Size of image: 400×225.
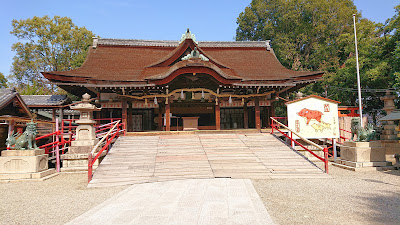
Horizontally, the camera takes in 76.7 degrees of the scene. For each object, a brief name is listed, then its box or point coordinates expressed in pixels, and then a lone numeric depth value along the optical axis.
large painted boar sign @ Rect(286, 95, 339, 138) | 11.53
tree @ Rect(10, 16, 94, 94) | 29.82
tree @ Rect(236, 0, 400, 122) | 19.61
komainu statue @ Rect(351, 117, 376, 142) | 9.62
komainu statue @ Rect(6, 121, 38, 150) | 8.60
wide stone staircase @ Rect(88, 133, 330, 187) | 8.20
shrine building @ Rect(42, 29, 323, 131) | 13.58
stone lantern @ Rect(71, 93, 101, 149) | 10.15
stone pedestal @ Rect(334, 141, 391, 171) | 9.34
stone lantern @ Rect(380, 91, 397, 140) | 14.27
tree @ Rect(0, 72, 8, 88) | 31.48
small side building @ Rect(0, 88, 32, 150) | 11.98
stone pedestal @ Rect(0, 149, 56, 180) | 8.33
